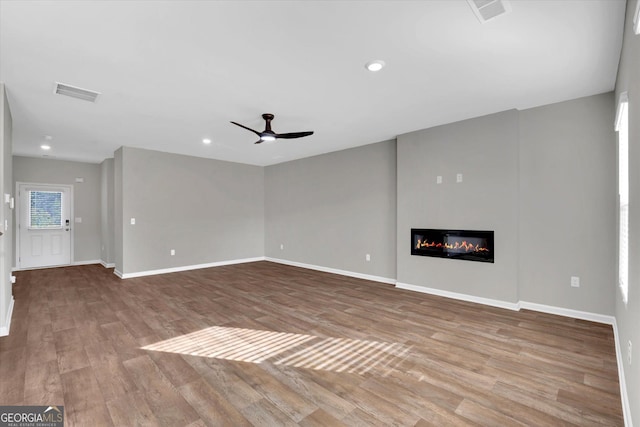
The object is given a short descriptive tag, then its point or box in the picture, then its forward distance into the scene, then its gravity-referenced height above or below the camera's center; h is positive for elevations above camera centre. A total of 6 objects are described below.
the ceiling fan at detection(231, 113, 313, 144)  4.05 +1.10
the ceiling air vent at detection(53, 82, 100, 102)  3.20 +1.37
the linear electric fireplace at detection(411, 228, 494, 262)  4.22 -0.46
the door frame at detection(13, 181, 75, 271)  6.70 -0.09
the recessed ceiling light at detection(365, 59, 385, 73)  2.71 +1.38
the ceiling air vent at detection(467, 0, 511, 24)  1.96 +1.39
